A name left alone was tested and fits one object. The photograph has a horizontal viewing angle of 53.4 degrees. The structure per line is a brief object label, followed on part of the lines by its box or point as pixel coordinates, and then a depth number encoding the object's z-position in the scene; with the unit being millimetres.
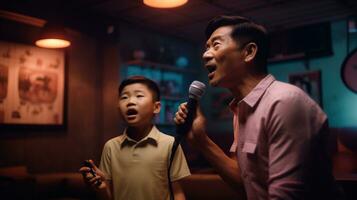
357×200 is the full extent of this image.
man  980
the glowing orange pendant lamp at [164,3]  3722
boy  1878
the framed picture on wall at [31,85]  4504
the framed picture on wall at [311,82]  6133
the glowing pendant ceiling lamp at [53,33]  3979
